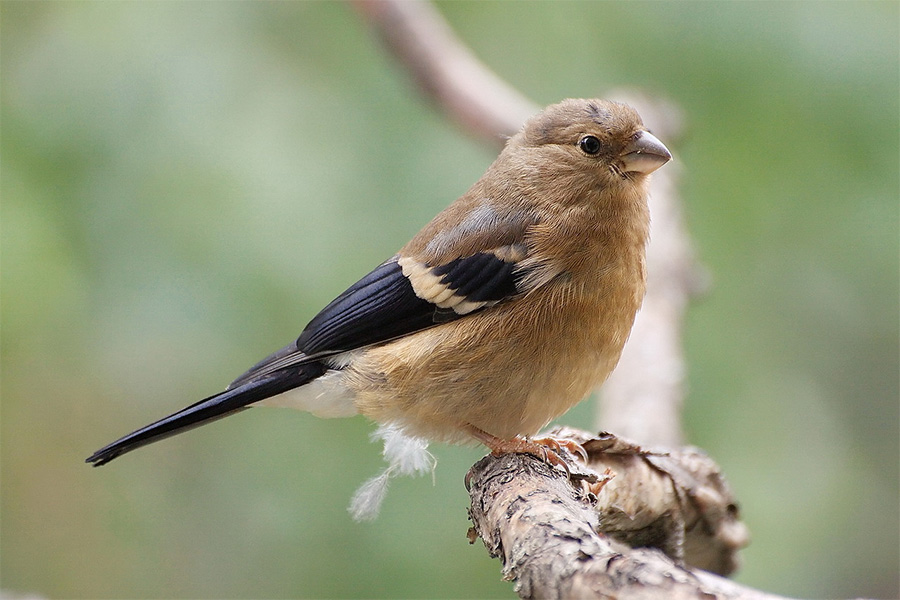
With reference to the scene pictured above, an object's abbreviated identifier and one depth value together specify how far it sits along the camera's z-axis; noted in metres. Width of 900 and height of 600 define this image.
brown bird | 3.28
